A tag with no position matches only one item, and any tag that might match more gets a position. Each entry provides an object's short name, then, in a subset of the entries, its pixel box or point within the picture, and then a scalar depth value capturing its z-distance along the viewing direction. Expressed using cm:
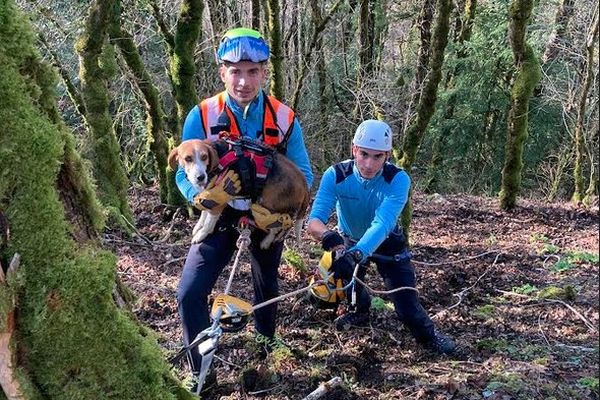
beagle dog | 407
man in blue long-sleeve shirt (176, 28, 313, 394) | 400
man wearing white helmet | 493
